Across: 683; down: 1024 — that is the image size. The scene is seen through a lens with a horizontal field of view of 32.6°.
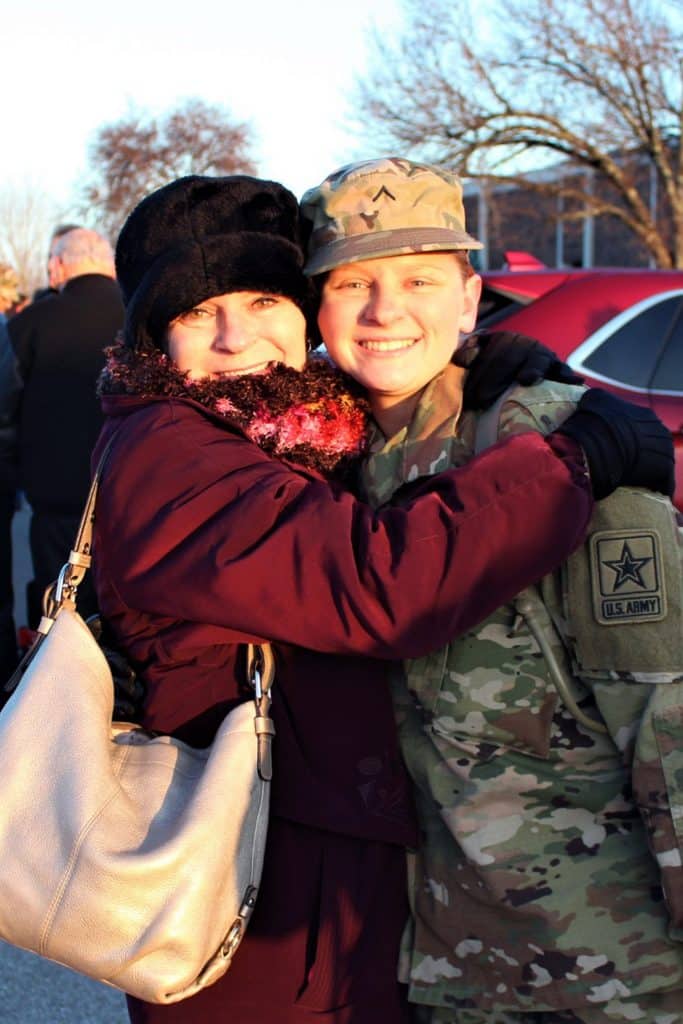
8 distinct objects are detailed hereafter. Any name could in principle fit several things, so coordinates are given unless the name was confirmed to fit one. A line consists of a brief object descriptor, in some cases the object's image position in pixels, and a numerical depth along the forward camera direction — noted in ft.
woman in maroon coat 5.04
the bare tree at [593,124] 61.72
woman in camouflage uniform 5.00
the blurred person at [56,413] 16.52
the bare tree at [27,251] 148.22
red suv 15.31
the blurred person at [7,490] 16.80
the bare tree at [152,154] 101.30
